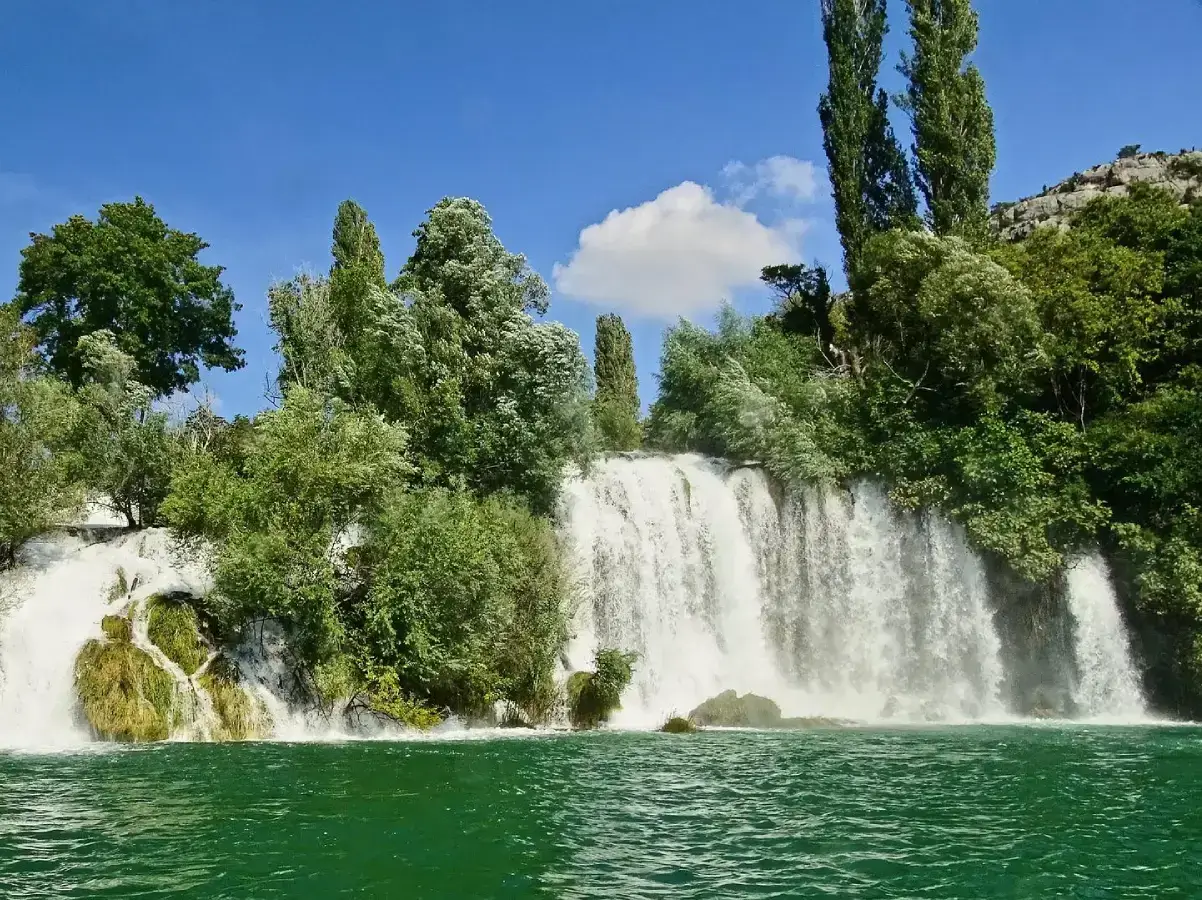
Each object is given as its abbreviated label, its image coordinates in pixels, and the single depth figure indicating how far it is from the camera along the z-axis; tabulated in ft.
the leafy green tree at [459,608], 81.87
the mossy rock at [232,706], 74.79
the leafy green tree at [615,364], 218.38
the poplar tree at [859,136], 155.63
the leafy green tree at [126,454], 96.58
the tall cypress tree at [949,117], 148.66
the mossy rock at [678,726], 85.66
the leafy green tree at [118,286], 142.92
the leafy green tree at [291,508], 78.38
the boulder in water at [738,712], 90.17
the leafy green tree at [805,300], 166.20
